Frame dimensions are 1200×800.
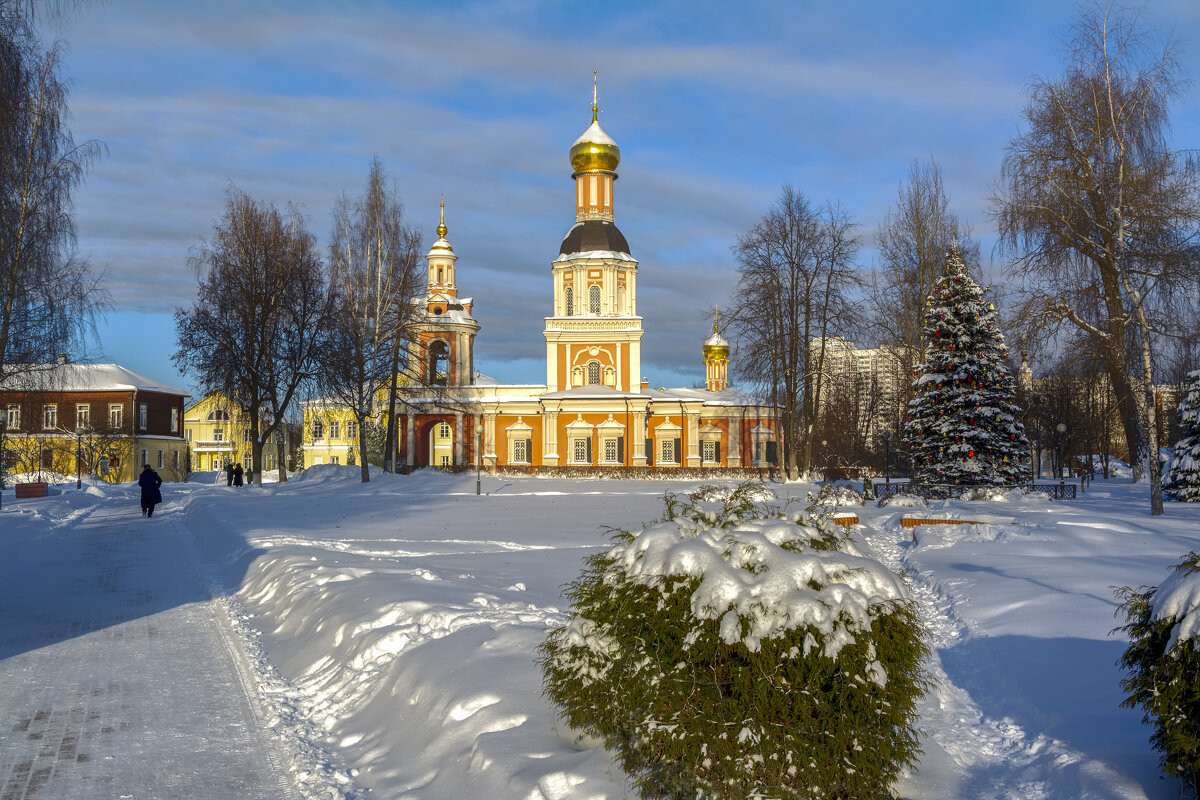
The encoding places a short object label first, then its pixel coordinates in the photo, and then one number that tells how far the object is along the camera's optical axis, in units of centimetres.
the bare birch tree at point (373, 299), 3700
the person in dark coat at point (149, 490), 2609
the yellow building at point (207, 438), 8075
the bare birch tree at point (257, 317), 3425
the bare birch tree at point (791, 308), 3766
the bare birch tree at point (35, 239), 1697
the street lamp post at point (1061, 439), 4585
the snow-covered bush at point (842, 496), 2400
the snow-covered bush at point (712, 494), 2448
